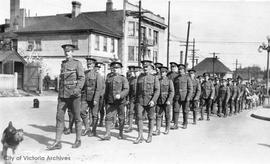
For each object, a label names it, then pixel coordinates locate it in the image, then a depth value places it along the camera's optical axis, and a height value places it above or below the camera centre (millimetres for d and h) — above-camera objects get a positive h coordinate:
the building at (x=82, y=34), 37750 +3797
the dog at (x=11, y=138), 6758 -1260
